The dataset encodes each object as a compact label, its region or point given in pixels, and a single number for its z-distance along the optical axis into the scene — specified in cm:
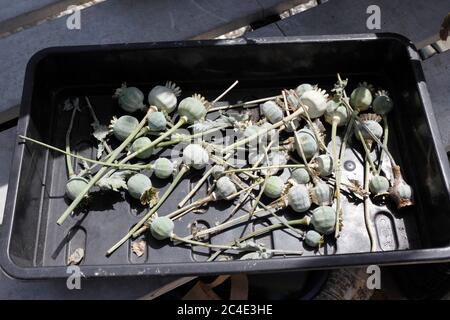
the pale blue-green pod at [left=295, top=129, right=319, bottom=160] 94
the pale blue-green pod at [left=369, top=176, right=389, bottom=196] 93
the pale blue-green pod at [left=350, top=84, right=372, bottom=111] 99
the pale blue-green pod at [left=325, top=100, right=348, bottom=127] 97
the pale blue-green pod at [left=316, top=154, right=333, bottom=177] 93
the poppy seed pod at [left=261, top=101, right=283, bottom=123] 98
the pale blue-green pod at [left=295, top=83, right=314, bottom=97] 99
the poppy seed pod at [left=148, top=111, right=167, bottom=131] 95
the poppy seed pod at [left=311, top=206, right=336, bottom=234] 88
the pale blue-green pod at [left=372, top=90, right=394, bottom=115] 99
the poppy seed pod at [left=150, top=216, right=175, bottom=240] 88
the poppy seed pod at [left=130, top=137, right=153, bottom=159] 95
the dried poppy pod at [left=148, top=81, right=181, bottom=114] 98
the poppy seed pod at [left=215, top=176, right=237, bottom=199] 91
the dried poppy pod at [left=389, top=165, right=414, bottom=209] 92
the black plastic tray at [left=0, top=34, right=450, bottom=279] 81
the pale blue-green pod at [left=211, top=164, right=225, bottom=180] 93
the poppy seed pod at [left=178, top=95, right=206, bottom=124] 97
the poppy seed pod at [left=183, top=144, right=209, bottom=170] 93
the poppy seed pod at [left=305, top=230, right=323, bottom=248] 89
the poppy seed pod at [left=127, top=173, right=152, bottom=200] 91
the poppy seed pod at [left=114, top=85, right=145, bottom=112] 99
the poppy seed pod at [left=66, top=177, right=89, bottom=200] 92
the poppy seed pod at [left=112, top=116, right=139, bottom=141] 96
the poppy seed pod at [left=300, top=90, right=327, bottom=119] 96
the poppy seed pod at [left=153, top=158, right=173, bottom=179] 93
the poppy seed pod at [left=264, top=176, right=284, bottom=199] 92
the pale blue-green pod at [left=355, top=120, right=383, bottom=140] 97
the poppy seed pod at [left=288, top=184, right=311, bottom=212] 90
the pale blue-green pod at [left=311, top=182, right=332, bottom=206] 91
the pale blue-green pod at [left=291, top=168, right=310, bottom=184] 93
